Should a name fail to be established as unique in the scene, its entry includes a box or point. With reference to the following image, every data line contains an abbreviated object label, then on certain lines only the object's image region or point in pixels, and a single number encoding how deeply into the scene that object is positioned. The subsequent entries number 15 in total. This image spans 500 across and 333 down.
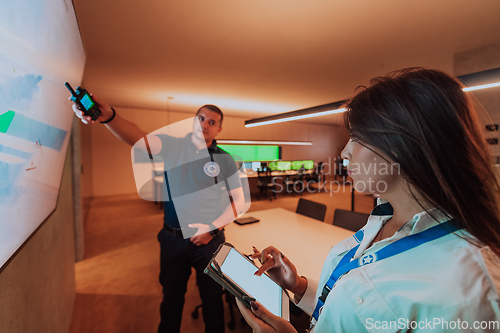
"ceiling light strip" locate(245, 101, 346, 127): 3.05
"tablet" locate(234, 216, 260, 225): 2.49
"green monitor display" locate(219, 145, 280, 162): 8.38
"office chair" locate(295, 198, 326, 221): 2.72
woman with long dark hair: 0.47
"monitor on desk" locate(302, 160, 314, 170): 9.47
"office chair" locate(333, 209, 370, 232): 2.33
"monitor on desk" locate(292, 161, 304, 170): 9.24
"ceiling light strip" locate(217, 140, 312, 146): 8.10
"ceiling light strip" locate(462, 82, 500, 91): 1.80
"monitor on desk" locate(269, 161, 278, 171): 8.52
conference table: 1.69
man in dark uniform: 1.59
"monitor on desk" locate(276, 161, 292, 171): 8.77
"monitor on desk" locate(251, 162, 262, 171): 7.99
